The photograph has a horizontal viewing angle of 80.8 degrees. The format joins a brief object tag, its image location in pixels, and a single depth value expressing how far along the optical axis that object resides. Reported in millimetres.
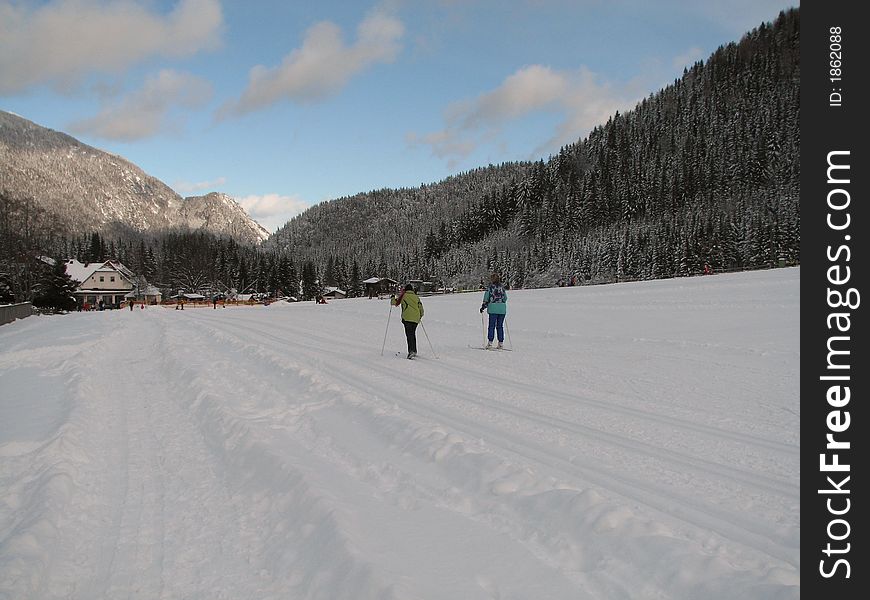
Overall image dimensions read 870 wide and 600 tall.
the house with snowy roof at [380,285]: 119606
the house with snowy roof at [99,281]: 98062
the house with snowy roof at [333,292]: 125312
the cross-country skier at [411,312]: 12750
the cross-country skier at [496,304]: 14000
